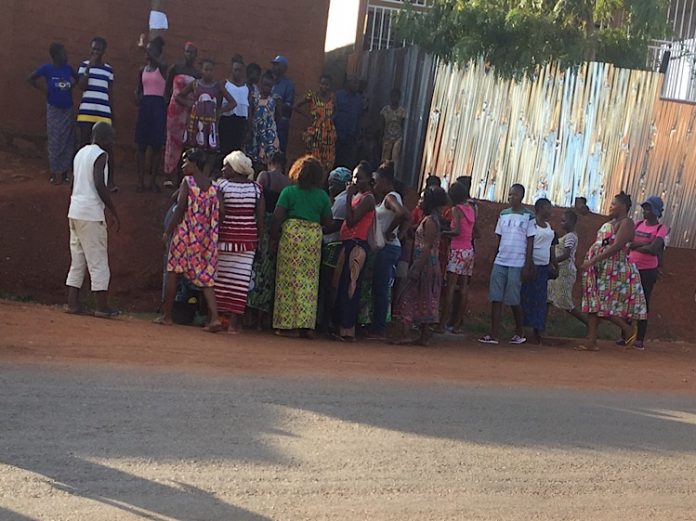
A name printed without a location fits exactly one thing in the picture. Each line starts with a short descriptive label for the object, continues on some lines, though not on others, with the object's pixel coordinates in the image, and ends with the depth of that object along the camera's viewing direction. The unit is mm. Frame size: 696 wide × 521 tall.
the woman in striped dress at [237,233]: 10234
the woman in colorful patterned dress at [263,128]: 14156
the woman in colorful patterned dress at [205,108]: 13172
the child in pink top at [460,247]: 11789
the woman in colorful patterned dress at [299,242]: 10359
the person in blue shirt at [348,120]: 15820
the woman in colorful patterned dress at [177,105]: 13477
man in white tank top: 10070
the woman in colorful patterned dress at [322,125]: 15297
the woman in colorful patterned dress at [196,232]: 10008
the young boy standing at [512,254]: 11977
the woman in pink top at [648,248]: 12969
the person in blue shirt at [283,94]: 14867
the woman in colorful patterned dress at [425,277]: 10922
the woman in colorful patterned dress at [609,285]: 12109
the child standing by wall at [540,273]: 12289
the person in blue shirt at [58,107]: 13570
